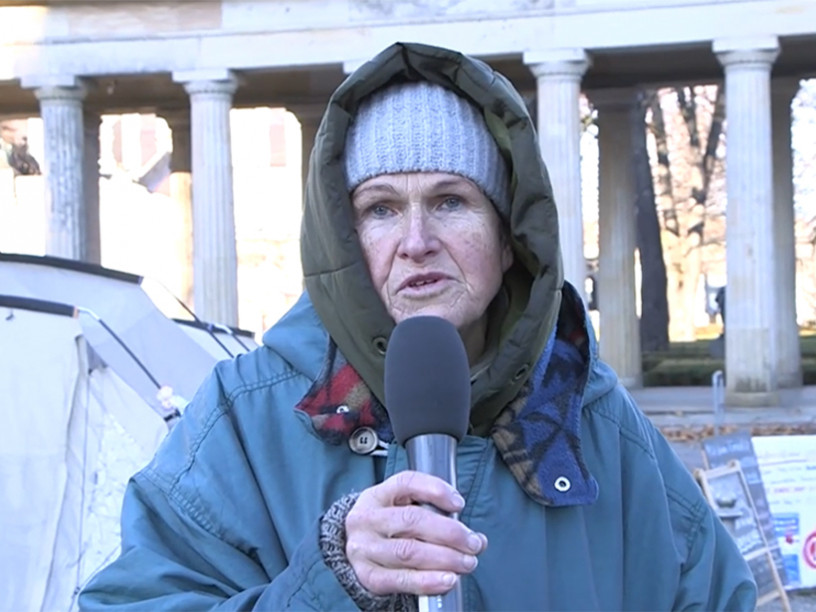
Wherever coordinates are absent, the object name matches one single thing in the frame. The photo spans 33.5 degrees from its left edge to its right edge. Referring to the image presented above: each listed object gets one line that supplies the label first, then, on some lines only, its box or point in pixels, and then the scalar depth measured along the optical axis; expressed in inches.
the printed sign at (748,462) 340.5
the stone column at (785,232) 1044.5
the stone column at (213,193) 959.0
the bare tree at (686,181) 1539.1
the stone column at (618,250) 1024.9
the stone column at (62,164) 977.5
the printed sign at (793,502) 350.9
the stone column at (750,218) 878.4
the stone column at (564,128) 909.8
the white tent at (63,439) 306.2
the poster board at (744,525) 326.0
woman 78.6
